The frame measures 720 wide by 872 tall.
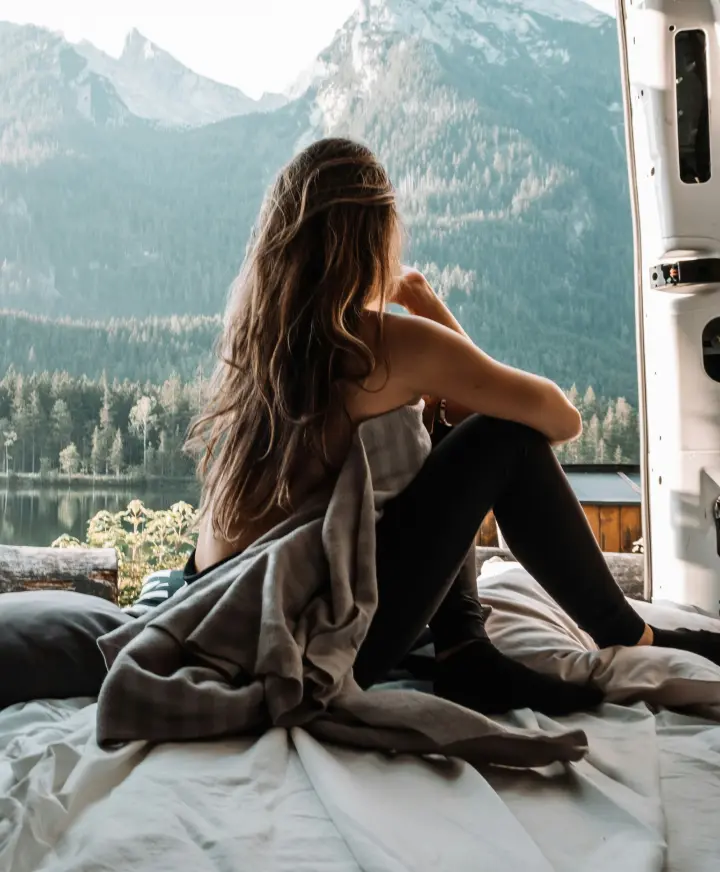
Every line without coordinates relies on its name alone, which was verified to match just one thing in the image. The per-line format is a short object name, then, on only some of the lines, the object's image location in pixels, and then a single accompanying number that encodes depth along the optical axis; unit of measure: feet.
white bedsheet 3.30
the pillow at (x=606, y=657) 5.29
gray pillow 5.45
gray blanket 4.39
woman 5.22
